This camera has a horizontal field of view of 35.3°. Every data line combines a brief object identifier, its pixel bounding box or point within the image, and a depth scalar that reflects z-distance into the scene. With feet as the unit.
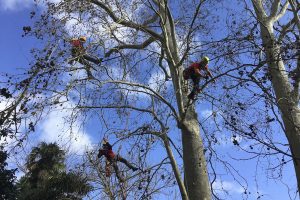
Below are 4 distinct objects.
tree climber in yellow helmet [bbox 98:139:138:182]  25.44
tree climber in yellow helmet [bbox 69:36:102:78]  21.86
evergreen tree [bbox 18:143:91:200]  49.03
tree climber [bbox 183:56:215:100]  23.88
